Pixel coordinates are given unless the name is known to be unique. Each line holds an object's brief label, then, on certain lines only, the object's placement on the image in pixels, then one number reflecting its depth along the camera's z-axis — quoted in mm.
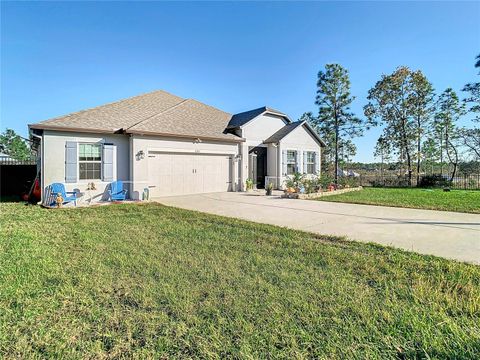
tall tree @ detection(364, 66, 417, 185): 22484
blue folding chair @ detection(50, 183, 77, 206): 10195
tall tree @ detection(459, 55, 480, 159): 20547
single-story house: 11125
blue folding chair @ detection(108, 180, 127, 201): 11648
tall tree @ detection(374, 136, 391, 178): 25000
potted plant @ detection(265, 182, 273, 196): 14914
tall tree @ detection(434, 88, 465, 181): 23472
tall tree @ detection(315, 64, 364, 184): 24188
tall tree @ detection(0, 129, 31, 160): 46897
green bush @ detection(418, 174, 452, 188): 19477
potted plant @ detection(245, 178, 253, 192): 16016
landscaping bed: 13039
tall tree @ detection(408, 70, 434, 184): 22078
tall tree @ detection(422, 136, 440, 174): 24941
